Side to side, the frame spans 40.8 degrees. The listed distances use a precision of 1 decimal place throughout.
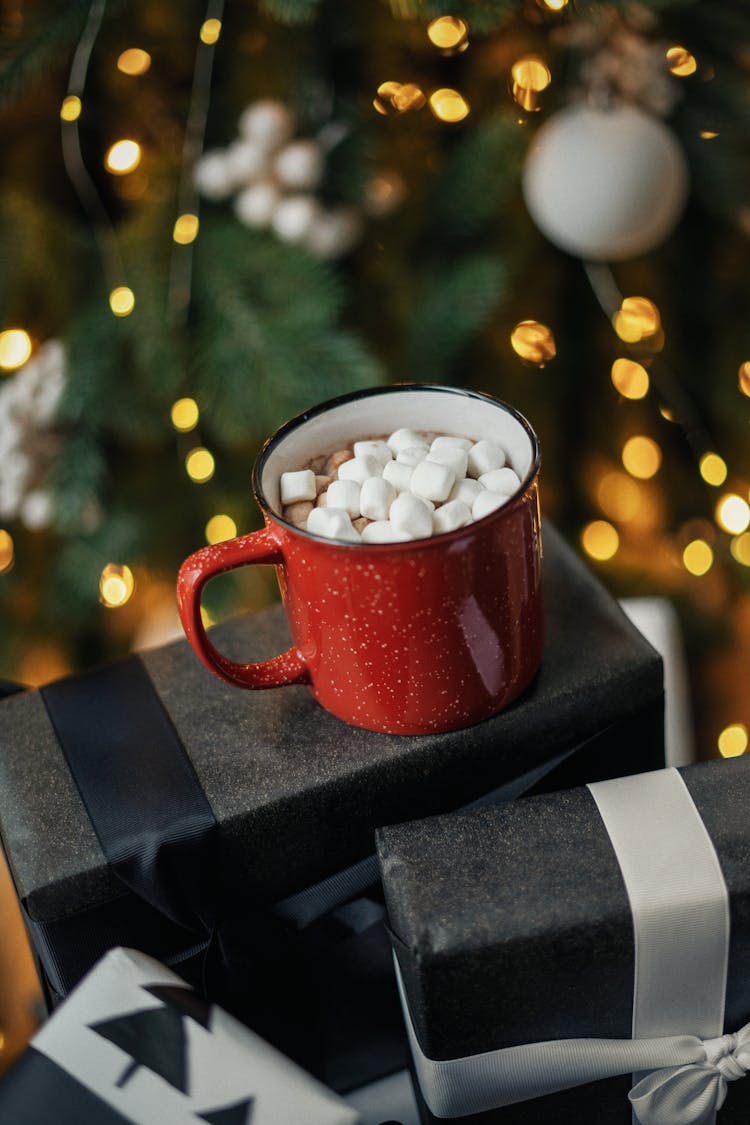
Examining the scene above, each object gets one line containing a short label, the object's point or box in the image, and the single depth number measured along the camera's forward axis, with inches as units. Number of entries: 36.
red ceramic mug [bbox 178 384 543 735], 19.8
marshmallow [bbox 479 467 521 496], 20.8
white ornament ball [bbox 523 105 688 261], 30.7
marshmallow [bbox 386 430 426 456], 22.8
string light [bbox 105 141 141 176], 35.3
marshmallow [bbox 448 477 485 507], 20.8
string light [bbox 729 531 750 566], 45.4
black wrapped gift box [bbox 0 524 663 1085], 21.1
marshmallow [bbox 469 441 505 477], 21.9
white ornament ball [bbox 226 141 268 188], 31.3
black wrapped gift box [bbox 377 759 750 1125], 18.8
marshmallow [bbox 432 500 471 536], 20.0
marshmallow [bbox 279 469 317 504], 21.7
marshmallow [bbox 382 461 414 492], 21.3
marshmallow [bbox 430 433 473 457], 22.0
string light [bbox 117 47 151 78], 35.1
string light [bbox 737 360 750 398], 44.5
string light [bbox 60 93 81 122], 32.1
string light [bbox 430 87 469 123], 36.6
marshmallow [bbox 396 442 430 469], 21.9
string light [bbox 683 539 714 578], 50.7
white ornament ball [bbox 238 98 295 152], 31.1
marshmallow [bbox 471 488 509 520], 20.1
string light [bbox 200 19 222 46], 30.5
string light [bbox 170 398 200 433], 37.9
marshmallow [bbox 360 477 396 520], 20.7
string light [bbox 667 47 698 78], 33.2
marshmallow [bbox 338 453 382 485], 21.7
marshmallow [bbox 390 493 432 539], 19.7
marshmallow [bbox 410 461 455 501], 20.7
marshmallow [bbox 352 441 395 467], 22.3
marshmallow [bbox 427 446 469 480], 21.4
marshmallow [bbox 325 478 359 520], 21.0
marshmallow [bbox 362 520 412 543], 19.7
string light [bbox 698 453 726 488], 44.5
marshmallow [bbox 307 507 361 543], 20.0
